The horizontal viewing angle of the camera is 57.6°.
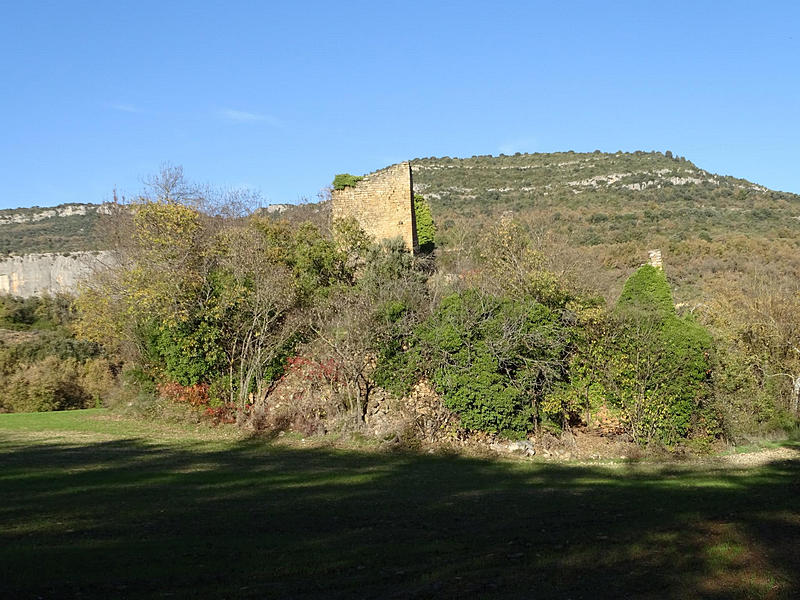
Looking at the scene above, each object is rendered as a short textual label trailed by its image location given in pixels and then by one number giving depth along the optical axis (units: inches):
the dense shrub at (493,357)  727.1
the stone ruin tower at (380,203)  1138.7
